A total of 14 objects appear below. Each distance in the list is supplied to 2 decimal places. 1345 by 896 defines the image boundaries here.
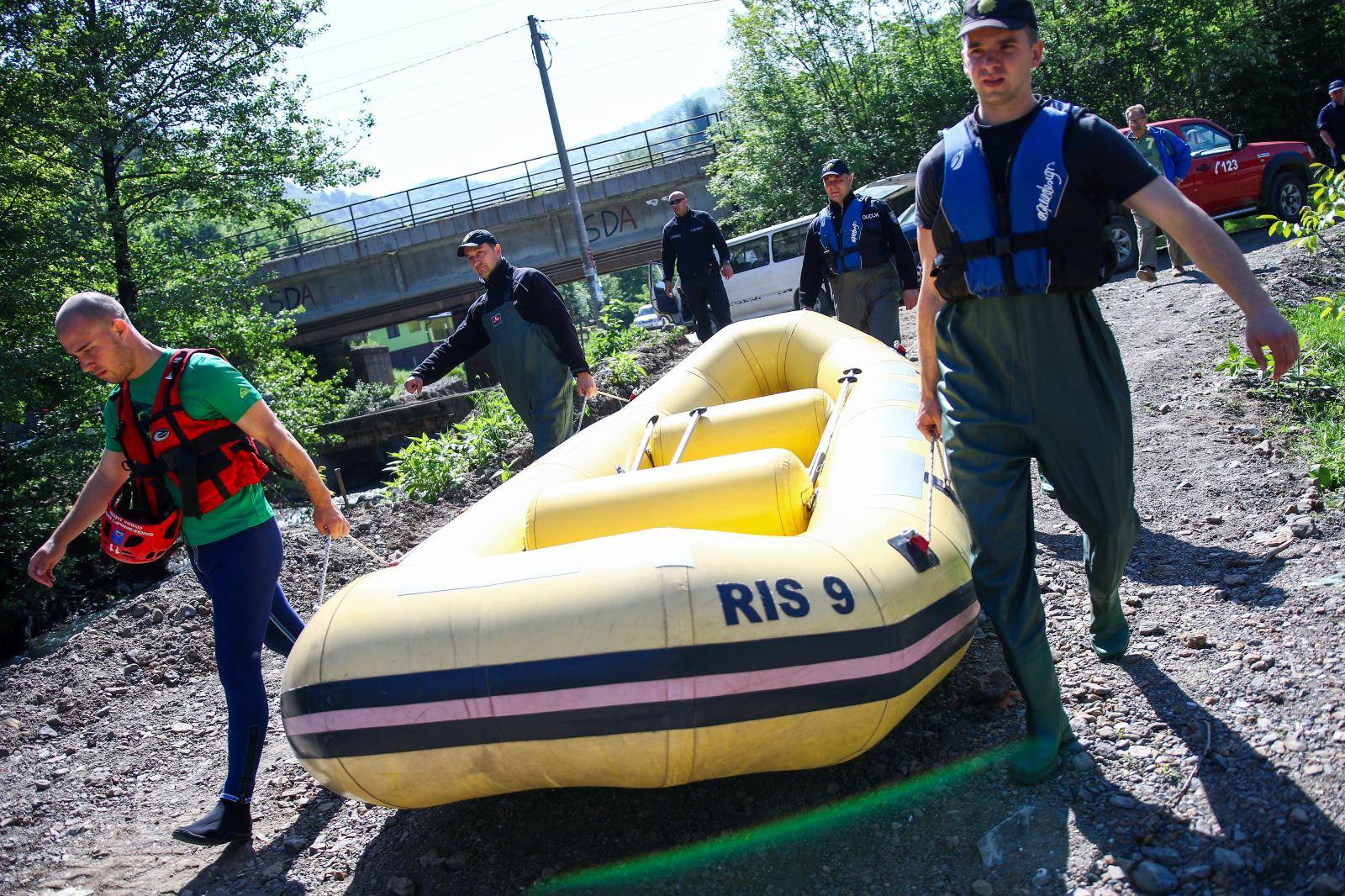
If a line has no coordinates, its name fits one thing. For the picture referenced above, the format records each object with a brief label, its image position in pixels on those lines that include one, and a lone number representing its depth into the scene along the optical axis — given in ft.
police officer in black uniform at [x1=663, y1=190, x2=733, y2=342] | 31.12
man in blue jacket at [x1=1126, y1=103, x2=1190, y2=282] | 30.66
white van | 48.83
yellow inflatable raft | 8.04
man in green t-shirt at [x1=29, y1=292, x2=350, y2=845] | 10.72
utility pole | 71.41
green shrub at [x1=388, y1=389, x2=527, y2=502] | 26.02
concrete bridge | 85.10
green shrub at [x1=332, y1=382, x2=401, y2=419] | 73.46
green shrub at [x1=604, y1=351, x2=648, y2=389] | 34.14
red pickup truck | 40.50
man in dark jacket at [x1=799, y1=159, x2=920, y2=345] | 21.03
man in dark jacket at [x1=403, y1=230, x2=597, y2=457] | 17.70
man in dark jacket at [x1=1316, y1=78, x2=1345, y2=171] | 36.81
